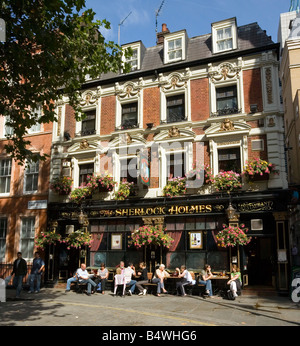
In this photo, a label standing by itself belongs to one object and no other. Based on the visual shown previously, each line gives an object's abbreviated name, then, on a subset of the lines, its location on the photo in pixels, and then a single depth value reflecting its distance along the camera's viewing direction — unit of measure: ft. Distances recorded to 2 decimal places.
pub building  46.80
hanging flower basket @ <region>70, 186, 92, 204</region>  56.13
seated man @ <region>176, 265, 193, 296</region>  44.60
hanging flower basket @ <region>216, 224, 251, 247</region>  44.09
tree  31.63
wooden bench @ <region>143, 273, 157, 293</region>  46.20
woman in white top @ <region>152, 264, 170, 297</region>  45.29
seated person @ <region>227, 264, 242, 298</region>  41.59
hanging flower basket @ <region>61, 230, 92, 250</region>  53.01
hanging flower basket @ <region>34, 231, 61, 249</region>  55.57
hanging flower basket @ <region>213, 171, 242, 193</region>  46.78
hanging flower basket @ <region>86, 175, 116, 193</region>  54.44
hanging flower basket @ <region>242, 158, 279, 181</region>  44.83
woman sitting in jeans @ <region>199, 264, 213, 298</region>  43.75
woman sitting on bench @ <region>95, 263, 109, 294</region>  48.14
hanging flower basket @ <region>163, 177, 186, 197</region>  50.21
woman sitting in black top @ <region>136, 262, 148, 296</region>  46.16
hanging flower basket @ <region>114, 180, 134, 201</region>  53.16
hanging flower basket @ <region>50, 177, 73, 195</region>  57.77
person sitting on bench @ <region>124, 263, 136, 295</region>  46.14
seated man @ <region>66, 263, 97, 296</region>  46.32
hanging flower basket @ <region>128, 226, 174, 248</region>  48.03
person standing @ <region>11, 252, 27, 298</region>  45.14
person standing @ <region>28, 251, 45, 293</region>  49.90
